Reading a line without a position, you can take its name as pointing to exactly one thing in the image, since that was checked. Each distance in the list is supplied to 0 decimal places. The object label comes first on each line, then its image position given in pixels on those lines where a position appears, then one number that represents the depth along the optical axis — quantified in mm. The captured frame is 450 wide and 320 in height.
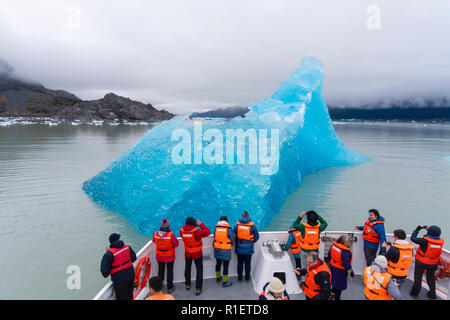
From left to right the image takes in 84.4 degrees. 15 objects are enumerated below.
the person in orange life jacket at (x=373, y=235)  4512
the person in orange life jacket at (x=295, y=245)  4570
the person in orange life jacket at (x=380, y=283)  3113
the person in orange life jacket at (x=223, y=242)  4398
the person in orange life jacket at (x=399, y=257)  3701
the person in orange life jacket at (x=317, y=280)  3133
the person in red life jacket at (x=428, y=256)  3930
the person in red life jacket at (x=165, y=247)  4168
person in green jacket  4324
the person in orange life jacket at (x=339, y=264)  3635
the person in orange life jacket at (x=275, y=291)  2631
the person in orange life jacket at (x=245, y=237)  4426
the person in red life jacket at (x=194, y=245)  4215
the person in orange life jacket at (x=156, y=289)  2625
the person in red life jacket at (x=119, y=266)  3373
